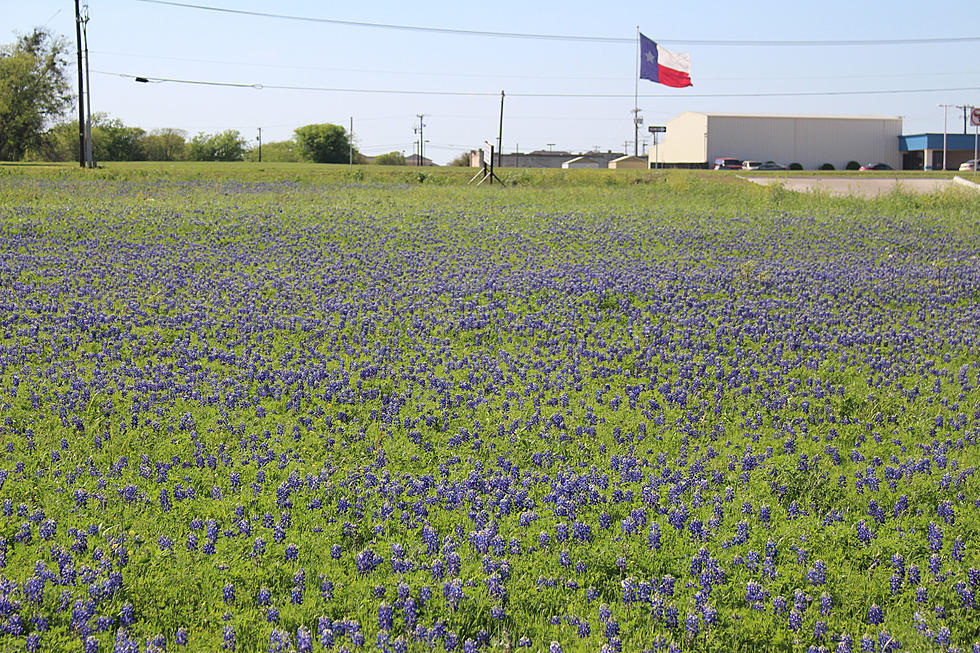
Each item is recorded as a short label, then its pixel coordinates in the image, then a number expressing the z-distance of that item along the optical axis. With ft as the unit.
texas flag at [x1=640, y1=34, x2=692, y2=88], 181.37
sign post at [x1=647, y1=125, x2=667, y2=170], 317.83
